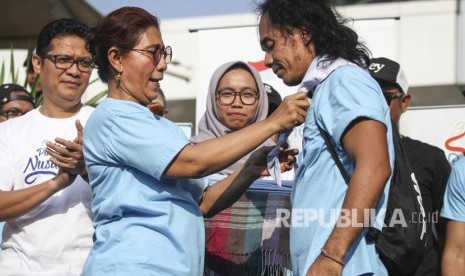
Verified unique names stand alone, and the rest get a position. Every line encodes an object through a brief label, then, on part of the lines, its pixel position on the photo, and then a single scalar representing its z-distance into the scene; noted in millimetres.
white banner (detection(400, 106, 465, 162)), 6047
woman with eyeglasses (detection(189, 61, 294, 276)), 3900
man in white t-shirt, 3621
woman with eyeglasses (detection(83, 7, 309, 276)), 2879
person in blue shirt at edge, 4523
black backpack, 2867
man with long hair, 2730
